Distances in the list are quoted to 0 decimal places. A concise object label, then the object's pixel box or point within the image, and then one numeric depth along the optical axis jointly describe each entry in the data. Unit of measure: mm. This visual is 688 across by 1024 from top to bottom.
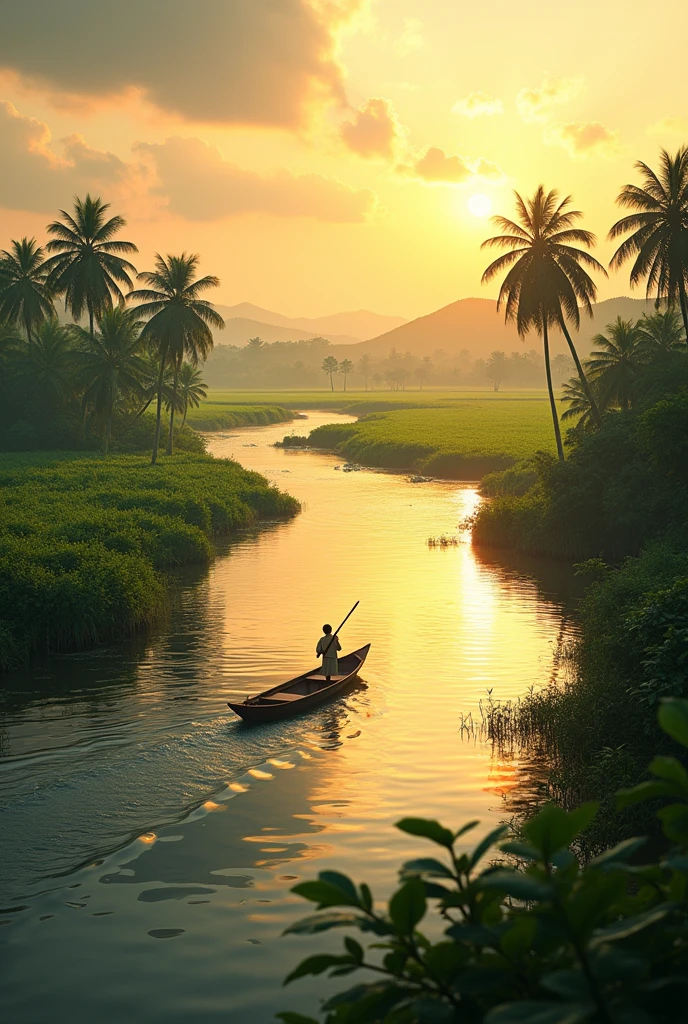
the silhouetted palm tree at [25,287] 70875
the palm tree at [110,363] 65312
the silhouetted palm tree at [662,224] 41844
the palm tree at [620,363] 52188
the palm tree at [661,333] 52438
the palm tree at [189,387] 89450
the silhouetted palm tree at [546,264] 44156
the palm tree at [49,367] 74625
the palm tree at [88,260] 66812
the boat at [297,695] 18406
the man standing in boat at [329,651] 20953
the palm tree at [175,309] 60688
